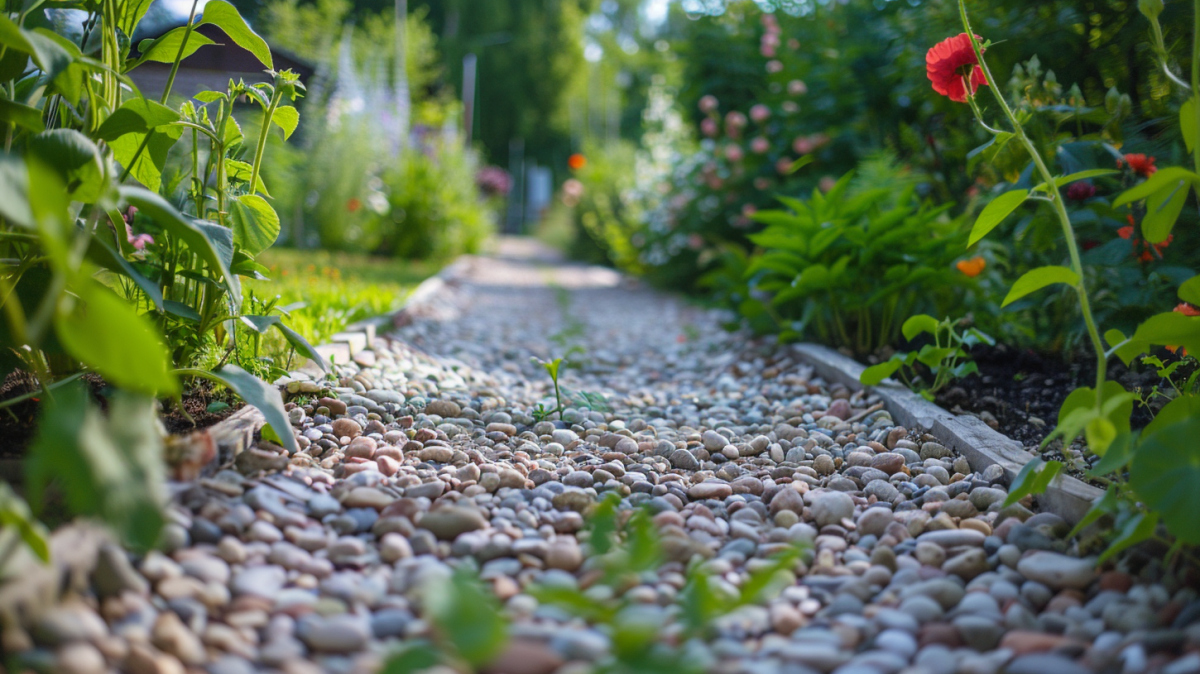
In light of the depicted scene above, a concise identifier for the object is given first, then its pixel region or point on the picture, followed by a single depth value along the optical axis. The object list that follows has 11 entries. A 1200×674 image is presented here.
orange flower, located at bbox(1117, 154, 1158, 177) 1.26
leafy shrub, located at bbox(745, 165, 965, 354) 1.48
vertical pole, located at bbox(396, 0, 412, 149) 6.43
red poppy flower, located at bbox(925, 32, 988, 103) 1.13
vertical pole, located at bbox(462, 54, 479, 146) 10.69
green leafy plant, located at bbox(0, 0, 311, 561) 0.85
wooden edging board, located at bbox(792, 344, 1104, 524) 1.05
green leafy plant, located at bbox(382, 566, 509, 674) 0.84
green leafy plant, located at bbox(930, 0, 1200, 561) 0.94
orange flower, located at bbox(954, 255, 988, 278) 1.39
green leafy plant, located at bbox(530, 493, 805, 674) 0.85
